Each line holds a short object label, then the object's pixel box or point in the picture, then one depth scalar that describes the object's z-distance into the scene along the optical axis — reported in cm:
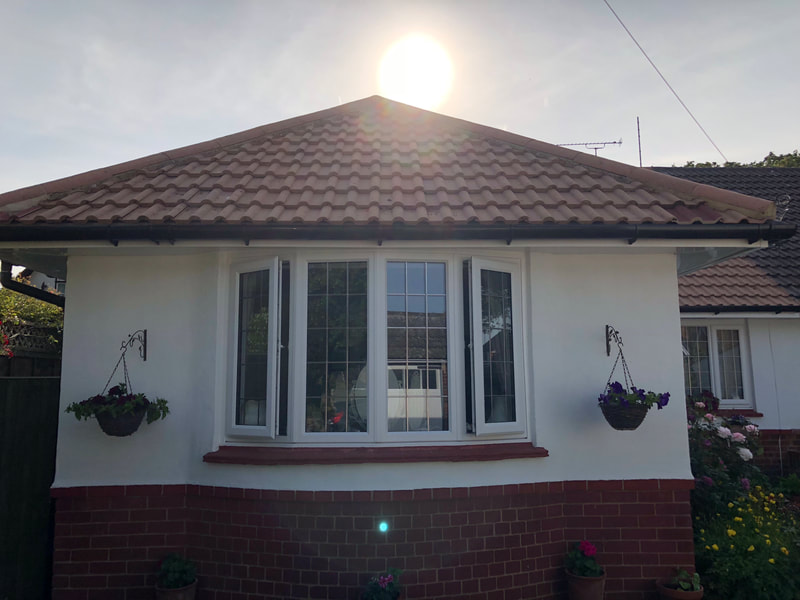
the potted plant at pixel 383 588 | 445
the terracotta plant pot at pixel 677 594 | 491
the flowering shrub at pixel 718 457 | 629
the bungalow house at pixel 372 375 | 486
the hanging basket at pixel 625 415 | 500
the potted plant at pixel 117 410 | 491
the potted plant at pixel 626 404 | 497
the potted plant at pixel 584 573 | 487
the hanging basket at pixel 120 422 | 493
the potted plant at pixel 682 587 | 492
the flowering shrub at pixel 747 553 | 507
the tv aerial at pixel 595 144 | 1558
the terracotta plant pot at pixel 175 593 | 475
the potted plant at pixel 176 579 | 477
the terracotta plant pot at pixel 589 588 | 486
